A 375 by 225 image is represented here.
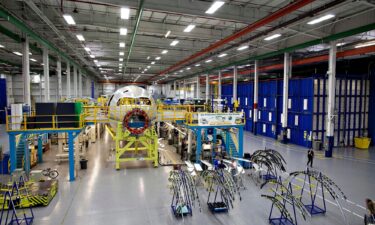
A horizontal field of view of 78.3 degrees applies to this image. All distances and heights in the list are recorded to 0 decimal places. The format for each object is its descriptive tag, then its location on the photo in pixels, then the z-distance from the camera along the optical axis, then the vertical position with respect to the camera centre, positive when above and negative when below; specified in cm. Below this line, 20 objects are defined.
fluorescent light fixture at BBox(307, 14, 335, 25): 1379 +529
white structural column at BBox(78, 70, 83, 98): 4131 +347
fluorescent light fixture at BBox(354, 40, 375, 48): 1902 +514
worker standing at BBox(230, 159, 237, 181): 1271 -346
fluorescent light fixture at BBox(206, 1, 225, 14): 1198 +525
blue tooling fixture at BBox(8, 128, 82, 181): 1285 -240
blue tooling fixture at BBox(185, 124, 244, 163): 1530 -280
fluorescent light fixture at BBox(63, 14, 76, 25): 1294 +482
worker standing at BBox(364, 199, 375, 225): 756 -360
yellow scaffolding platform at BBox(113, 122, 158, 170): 1556 -264
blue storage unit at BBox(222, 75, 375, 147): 2177 -39
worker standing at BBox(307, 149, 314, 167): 1536 -348
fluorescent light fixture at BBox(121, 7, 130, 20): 1301 +520
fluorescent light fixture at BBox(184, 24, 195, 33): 1593 +531
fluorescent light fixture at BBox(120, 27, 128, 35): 1684 +532
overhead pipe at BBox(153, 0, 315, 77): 1113 +477
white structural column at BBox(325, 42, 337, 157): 1812 +49
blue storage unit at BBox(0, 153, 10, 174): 1400 -390
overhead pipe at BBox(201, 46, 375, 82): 1855 +454
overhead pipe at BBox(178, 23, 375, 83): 1468 +502
